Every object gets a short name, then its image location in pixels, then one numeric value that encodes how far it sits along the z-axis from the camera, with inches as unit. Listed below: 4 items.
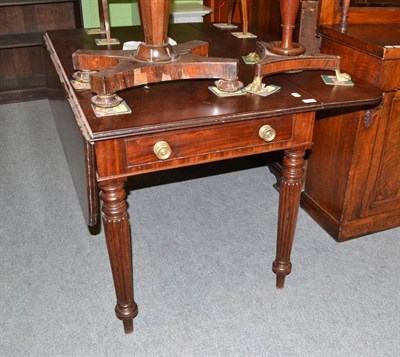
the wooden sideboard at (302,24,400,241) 72.4
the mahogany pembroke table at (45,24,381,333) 51.3
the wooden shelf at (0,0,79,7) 133.6
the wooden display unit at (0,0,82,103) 144.2
